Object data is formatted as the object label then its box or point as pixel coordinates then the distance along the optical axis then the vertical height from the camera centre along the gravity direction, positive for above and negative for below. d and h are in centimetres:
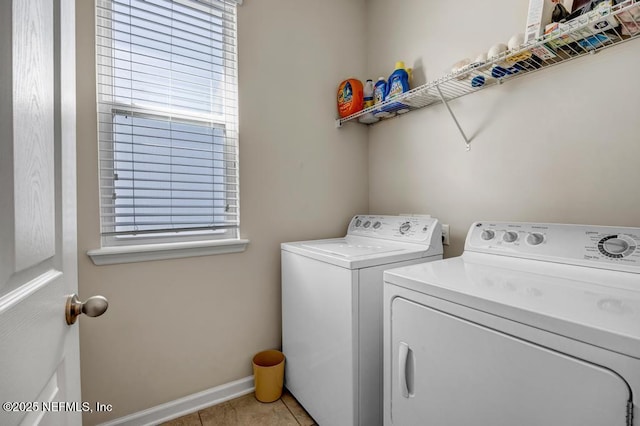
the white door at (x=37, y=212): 42 +0
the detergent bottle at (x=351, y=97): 199 +77
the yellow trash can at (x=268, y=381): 170 -99
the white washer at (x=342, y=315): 129 -51
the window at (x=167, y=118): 144 +50
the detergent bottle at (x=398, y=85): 174 +75
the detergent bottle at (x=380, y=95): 188 +75
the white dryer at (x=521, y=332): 63 -32
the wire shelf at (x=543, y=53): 100 +64
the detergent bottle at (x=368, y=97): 201 +77
